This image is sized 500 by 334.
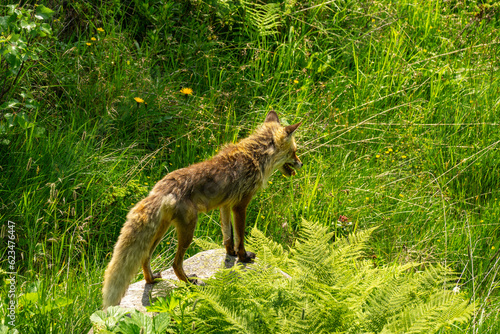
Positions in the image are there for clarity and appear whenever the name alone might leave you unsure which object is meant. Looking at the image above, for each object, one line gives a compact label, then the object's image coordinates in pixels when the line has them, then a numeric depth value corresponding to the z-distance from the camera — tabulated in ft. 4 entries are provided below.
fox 24.26
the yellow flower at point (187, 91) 40.29
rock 25.44
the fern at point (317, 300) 19.03
